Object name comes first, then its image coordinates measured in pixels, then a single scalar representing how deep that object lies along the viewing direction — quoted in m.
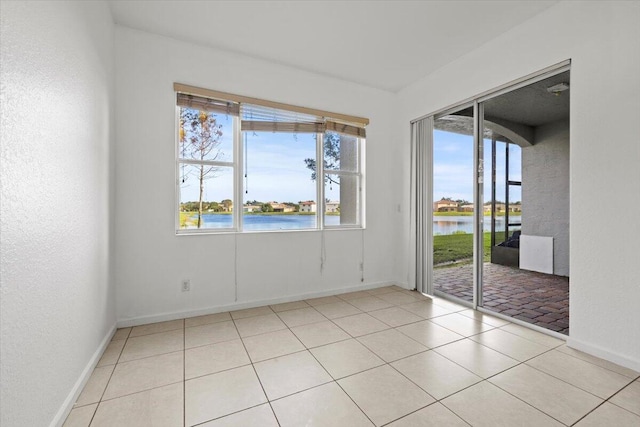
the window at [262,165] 3.18
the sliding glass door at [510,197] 2.69
